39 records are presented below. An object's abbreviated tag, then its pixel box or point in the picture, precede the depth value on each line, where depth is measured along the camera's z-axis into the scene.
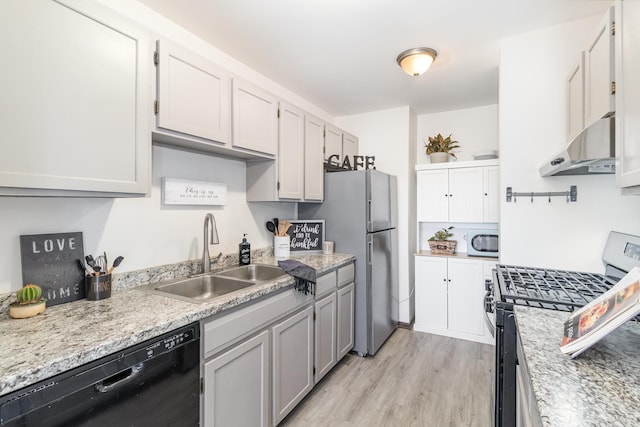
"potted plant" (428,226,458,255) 3.32
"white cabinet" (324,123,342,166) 2.97
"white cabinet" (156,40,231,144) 1.52
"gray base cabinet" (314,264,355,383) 2.22
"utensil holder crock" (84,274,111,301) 1.41
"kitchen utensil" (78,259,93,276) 1.44
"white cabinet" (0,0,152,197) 1.05
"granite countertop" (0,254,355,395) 0.85
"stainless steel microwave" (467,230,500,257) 3.11
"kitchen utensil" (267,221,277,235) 2.71
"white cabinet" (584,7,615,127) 1.25
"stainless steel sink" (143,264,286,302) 1.72
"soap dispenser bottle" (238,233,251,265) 2.29
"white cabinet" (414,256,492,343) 3.05
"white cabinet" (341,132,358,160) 3.34
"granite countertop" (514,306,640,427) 0.63
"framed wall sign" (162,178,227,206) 1.88
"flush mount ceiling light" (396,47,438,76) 2.22
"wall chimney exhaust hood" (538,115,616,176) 1.18
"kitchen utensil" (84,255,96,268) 1.45
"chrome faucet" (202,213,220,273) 1.98
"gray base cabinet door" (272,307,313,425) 1.77
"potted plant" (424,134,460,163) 3.45
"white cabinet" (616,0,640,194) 0.97
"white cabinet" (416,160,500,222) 3.10
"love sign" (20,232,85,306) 1.29
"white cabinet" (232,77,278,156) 1.94
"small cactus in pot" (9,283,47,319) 1.17
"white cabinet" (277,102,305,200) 2.36
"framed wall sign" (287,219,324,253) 2.81
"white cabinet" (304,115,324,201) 2.64
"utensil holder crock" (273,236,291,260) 2.61
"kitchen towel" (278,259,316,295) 1.94
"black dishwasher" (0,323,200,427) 0.83
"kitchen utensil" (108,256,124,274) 1.50
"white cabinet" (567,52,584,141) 1.65
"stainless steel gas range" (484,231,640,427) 1.23
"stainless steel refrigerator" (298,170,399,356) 2.73
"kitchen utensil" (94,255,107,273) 1.50
